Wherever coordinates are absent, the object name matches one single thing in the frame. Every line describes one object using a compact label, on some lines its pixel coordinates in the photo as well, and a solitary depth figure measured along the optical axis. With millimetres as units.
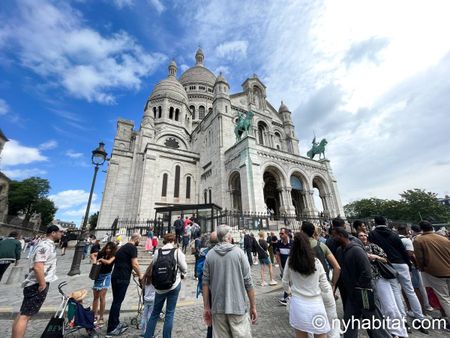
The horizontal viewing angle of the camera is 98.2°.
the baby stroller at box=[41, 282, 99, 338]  2999
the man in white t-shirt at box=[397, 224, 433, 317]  4410
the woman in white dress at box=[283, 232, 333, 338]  2125
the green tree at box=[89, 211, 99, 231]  43309
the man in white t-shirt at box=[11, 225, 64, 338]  2762
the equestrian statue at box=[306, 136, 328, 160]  22156
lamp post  7723
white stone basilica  18078
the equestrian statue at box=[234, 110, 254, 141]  18148
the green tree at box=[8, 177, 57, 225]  34469
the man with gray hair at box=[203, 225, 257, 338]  2164
